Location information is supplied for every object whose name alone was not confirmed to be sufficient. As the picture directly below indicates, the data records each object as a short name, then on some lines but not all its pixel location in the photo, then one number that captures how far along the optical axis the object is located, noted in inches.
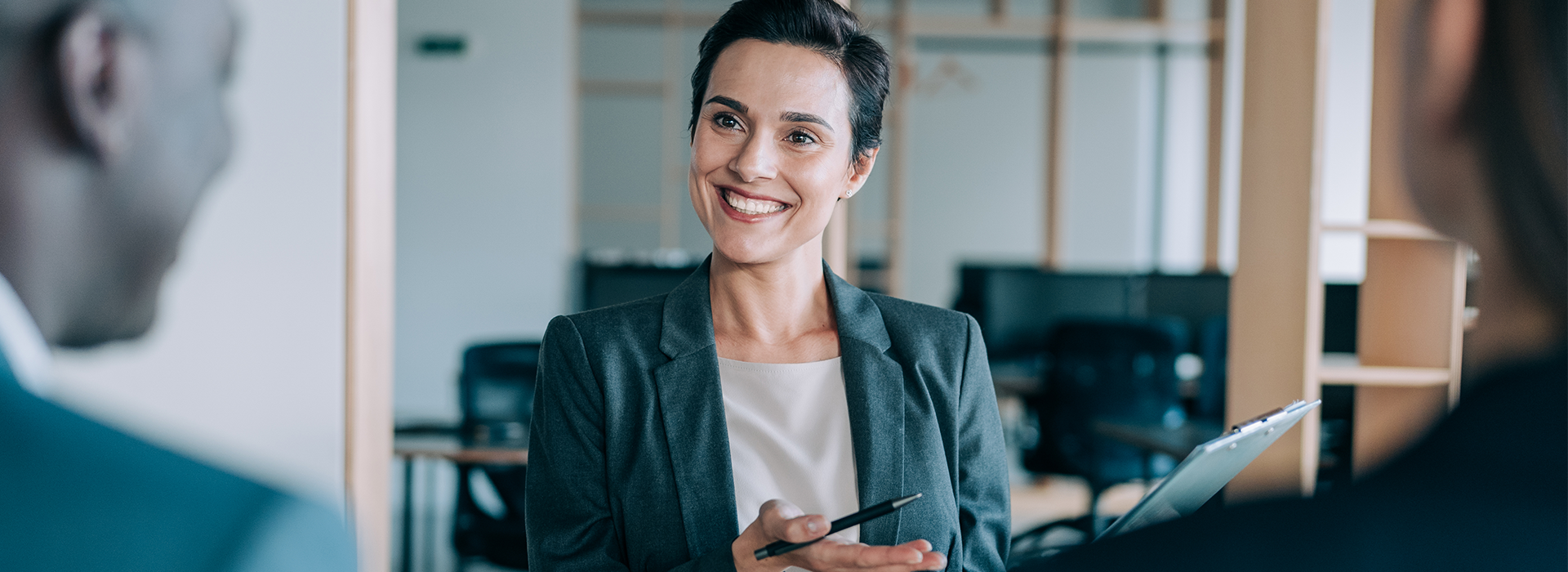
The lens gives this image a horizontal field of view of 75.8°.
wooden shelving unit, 112.3
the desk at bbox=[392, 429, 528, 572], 125.7
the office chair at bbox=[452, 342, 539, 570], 135.5
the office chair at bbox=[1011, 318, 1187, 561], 171.9
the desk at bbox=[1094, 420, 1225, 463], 134.6
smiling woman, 47.9
